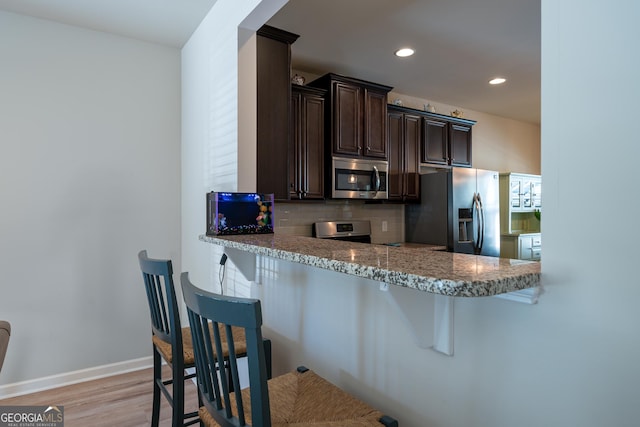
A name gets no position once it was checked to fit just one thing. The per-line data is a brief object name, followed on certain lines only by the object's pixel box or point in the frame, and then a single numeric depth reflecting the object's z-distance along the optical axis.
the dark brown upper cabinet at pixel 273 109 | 2.36
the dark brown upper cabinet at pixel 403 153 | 4.03
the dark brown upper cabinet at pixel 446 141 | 4.31
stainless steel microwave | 3.51
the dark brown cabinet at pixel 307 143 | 3.30
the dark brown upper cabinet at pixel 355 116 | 3.46
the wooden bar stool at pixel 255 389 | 0.90
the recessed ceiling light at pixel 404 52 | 3.16
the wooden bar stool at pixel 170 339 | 1.57
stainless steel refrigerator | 4.02
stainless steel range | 3.75
